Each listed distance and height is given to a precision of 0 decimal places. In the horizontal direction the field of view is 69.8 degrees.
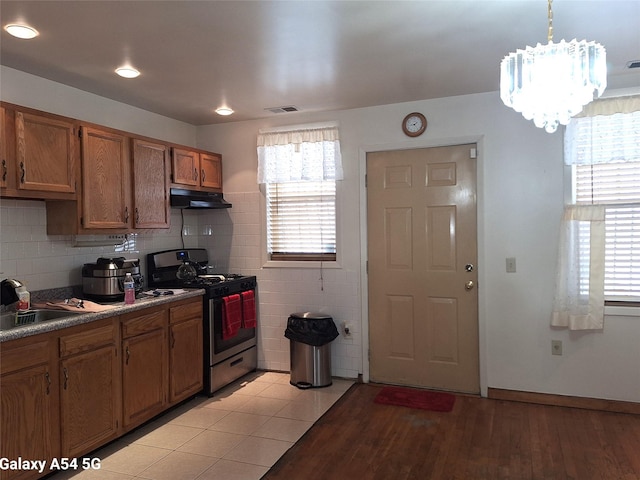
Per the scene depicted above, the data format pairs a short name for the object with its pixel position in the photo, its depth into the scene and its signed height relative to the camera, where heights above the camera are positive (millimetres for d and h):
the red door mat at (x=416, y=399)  3608 -1339
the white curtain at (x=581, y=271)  3416 -285
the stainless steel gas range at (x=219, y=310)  3900 -637
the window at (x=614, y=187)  3354 +340
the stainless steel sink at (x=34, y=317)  2809 -480
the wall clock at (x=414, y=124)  3943 +960
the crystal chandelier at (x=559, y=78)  1793 +615
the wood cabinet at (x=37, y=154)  2654 +527
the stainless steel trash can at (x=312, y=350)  4070 -1016
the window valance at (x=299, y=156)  4227 +767
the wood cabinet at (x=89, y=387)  2652 -904
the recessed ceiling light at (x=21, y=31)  2398 +1120
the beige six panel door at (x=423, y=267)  3850 -281
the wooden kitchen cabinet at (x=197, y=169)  4078 +650
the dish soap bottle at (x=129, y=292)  3199 -371
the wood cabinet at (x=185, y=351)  3521 -895
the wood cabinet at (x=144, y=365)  3090 -896
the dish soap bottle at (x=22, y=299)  2848 -365
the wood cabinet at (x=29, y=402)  2322 -858
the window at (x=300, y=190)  4262 +452
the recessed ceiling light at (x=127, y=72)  3067 +1137
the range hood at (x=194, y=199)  4016 +352
